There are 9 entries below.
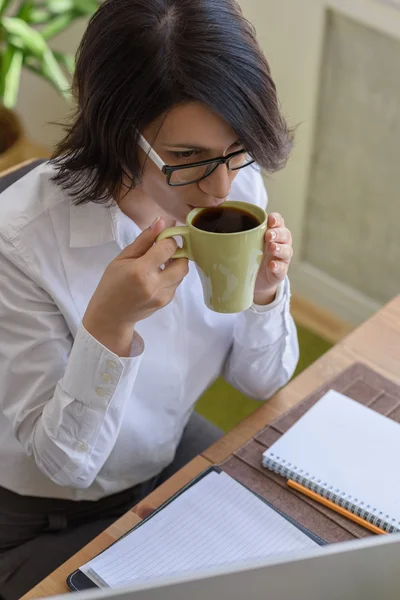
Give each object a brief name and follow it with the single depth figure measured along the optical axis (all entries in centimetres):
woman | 104
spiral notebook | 109
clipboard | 100
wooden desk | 105
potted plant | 228
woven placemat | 108
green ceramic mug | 98
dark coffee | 104
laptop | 59
